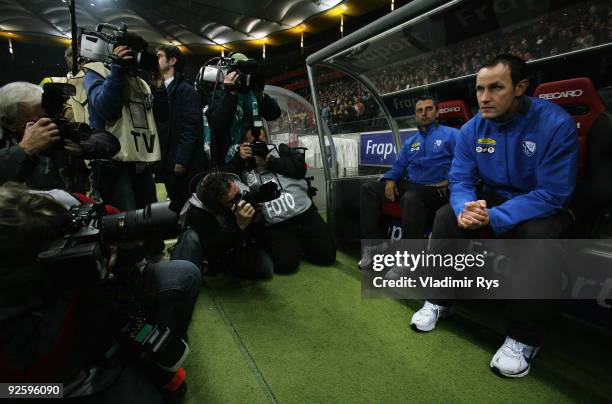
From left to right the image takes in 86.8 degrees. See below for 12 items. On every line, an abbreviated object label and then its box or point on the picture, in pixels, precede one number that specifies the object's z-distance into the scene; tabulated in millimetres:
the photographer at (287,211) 2541
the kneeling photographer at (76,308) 749
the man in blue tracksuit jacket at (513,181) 1386
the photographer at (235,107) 2299
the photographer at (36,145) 1294
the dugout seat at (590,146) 1604
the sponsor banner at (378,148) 4104
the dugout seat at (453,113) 2771
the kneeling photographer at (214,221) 1976
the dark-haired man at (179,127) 2449
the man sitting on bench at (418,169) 2496
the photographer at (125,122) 1820
